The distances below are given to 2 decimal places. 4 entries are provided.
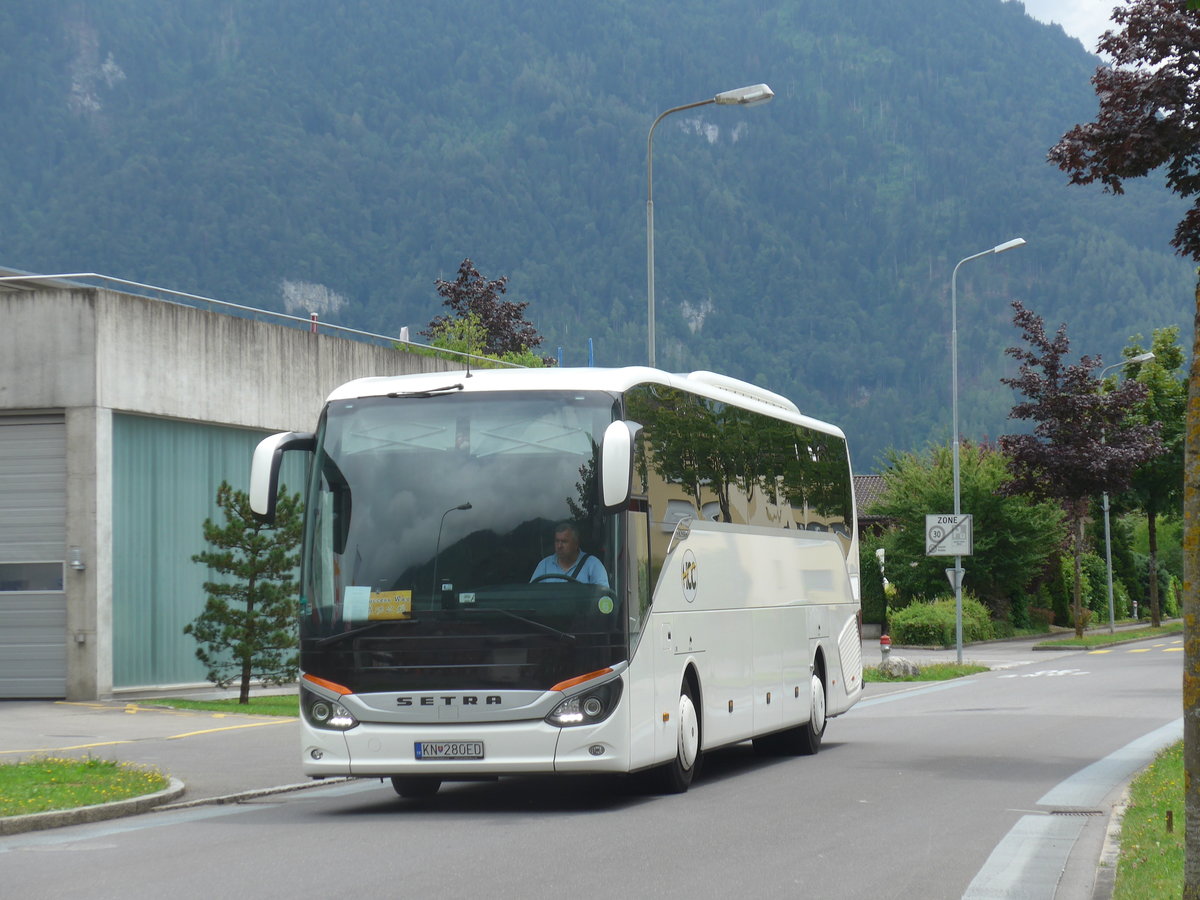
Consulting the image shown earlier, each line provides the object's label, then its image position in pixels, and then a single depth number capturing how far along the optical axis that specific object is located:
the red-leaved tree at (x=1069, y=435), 48.25
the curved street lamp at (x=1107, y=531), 53.35
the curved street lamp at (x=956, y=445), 37.41
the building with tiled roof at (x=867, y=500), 64.69
